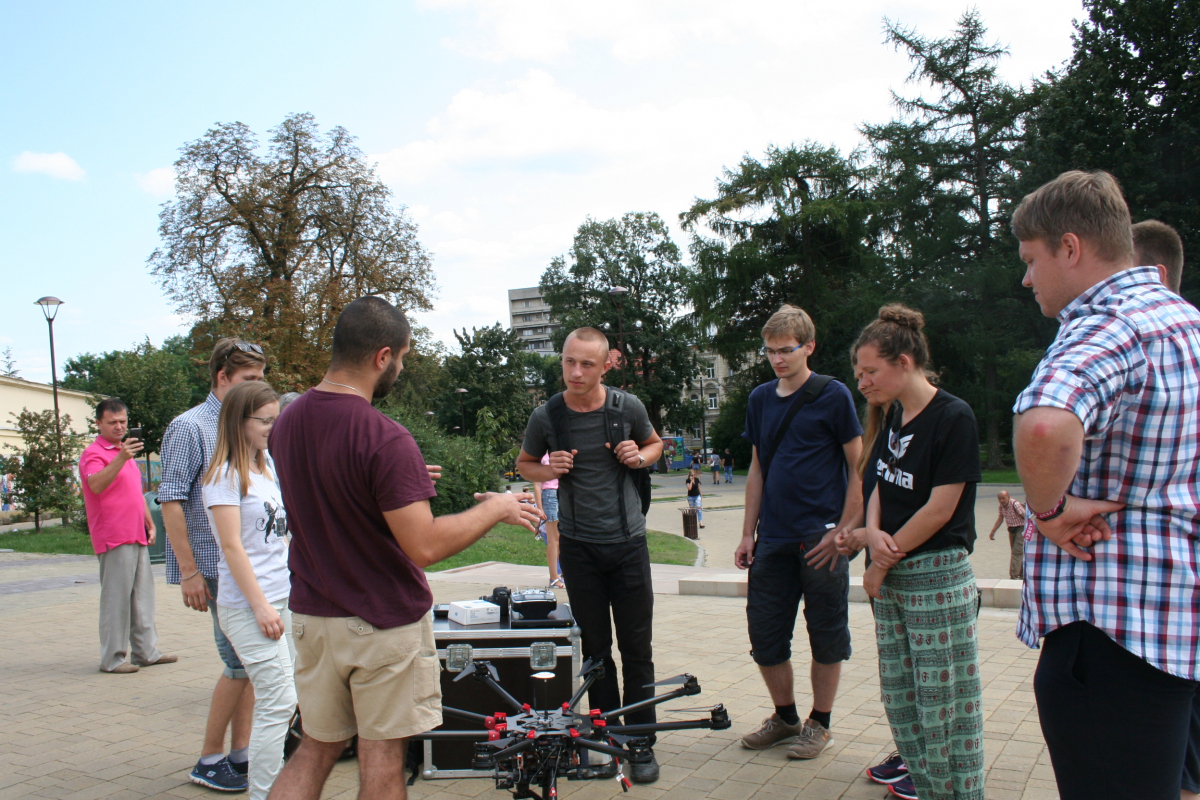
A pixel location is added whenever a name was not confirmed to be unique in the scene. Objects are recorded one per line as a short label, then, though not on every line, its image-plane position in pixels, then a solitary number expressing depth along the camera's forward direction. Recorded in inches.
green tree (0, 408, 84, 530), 770.2
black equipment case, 156.3
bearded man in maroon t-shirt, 99.4
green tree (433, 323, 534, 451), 2129.7
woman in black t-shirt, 122.8
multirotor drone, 116.6
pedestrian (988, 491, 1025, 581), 382.9
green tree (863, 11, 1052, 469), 1325.0
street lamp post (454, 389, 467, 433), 2115.7
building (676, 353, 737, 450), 3481.8
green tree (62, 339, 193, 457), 1095.0
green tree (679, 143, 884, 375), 1551.4
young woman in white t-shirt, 130.6
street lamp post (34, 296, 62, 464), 949.8
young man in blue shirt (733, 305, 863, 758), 159.3
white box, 165.2
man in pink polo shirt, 251.0
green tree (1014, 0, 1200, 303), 925.2
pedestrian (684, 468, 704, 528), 771.4
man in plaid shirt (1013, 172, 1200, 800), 68.5
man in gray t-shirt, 160.9
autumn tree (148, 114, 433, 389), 1133.7
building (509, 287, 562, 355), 6200.8
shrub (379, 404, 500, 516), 737.0
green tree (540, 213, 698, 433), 2124.8
